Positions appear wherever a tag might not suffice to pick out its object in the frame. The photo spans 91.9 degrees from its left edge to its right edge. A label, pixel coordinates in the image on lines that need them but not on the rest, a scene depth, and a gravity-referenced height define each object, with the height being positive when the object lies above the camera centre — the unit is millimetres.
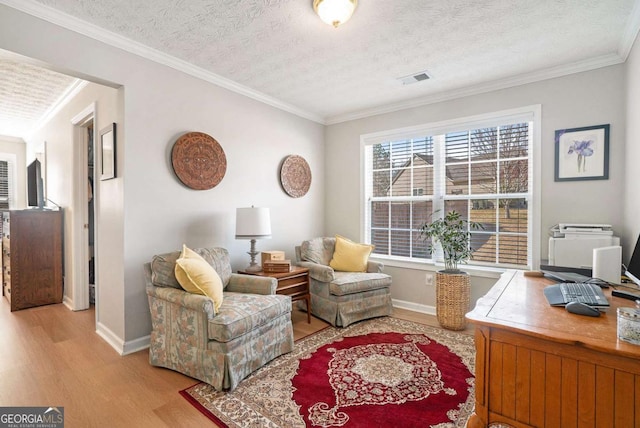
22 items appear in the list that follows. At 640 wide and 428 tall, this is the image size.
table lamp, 3090 -156
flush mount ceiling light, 1964 +1290
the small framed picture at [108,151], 2684 +520
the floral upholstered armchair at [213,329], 2102 -881
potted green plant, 3178 -678
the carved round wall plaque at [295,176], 4020 +439
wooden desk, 1080 -617
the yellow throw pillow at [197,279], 2248 -522
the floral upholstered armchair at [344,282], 3275 -801
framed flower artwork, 2772 +508
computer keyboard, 1495 -438
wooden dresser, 3760 -620
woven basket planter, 3168 -947
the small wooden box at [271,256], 3210 -495
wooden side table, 3059 -772
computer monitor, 1634 -318
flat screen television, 4074 +308
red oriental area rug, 1830 -1235
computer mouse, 1351 -449
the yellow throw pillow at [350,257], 3783 -597
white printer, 2471 -282
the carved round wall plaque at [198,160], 2888 +470
